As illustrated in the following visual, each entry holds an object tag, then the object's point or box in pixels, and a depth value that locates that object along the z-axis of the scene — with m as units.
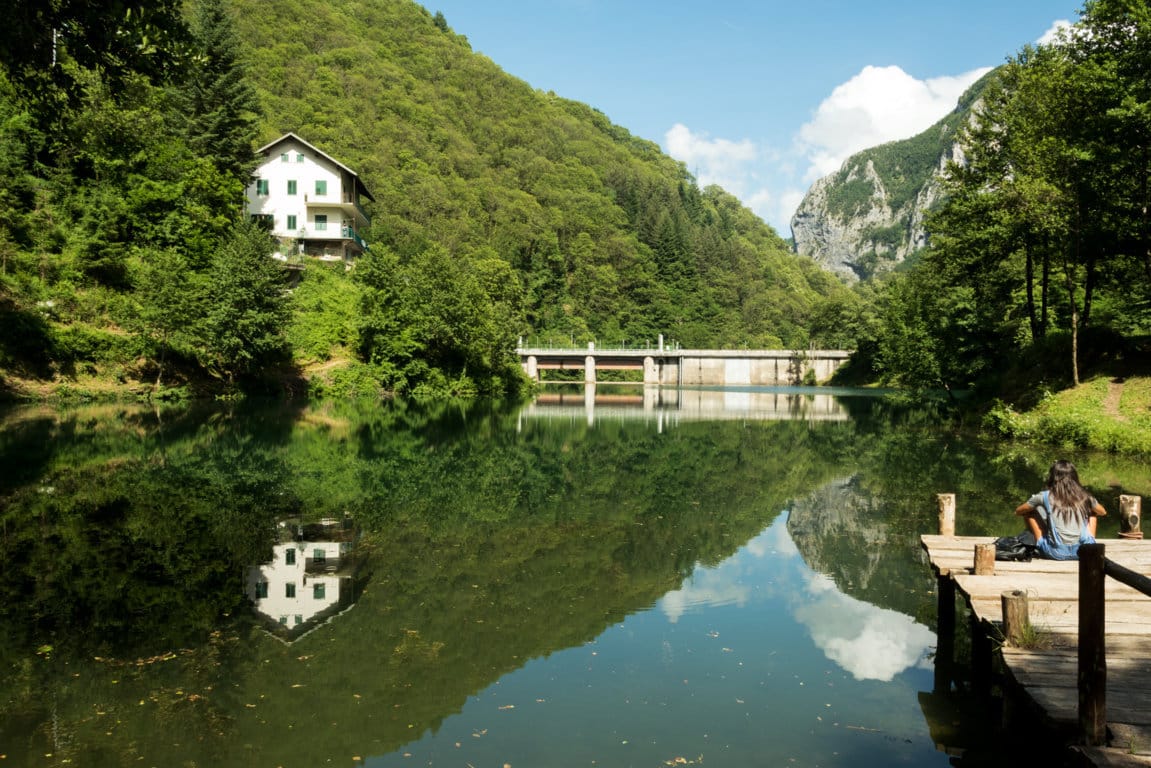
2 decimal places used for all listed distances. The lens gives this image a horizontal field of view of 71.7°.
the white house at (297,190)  66.56
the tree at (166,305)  42.12
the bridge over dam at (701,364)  105.44
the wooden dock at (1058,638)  5.66
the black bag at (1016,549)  9.59
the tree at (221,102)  59.50
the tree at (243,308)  45.19
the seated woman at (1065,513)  9.41
